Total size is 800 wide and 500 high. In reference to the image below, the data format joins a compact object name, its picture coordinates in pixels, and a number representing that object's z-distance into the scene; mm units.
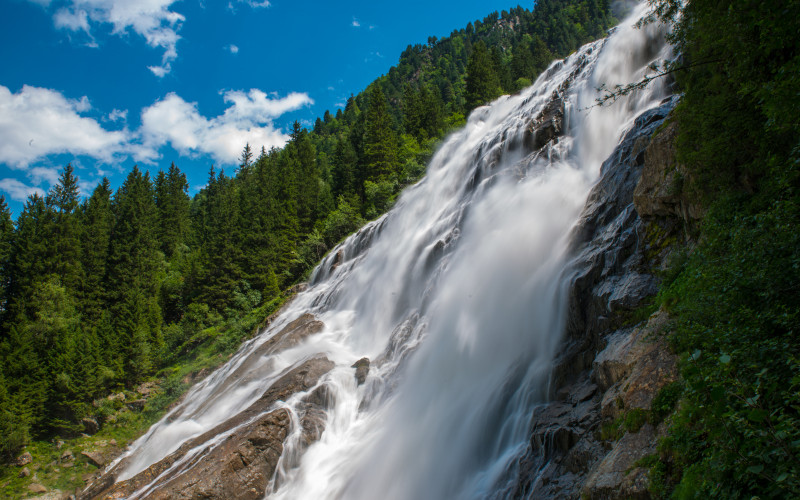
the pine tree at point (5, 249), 40938
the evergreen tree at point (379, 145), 42531
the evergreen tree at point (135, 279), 32594
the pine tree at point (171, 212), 59656
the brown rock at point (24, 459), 23906
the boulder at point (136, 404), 27219
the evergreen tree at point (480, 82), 46656
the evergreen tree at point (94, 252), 40344
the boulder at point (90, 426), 26422
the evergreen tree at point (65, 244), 41219
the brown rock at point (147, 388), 29217
